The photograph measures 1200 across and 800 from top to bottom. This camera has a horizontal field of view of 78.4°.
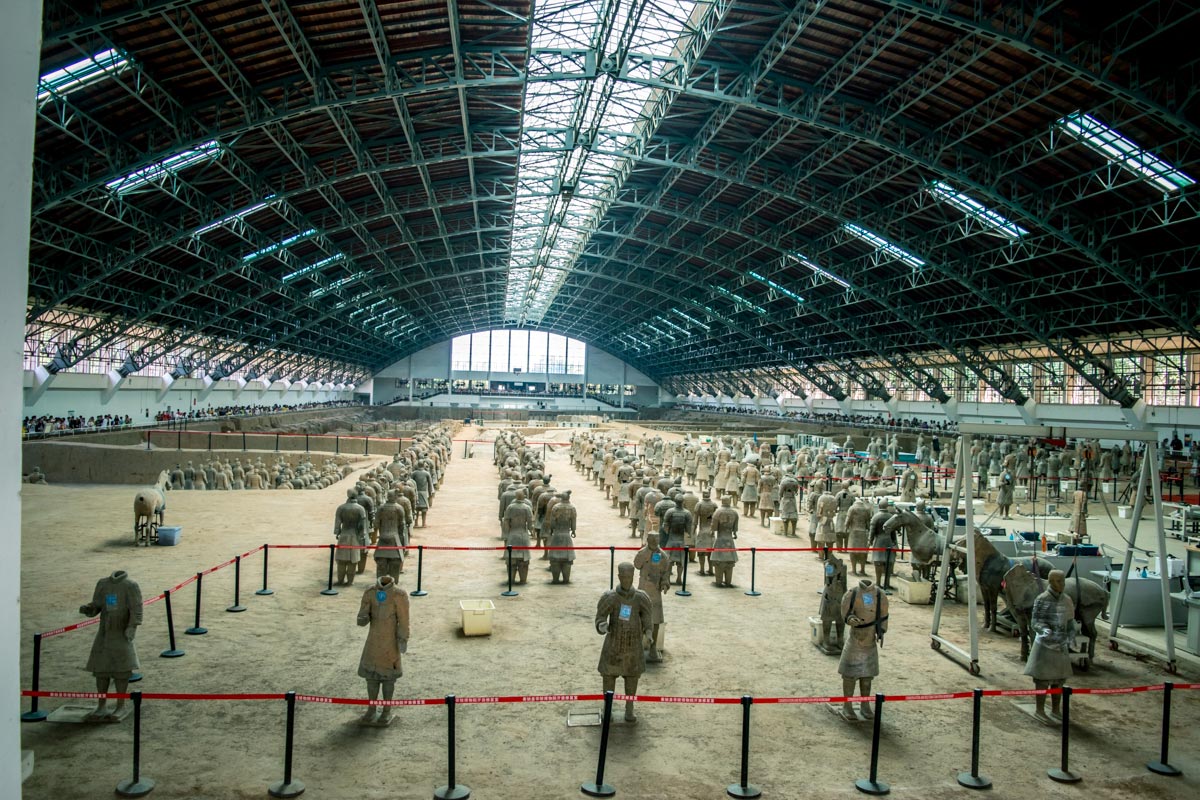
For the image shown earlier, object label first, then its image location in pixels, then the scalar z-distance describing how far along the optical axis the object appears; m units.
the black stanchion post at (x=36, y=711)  7.33
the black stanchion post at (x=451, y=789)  6.11
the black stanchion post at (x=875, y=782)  6.41
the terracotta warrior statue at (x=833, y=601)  9.52
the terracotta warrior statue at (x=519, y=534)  13.16
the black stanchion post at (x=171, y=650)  9.18
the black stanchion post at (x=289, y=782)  6.08
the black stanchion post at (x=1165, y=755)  6.77
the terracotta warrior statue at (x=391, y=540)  11.97
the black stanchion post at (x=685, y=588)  12.78
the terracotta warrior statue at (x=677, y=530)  13.12
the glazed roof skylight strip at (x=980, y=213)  26.16
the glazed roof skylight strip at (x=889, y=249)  32.44
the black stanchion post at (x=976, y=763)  6.55
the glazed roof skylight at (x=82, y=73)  16.58
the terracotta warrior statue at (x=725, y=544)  13.20
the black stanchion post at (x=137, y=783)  6.06
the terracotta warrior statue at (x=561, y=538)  13.50
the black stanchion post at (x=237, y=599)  11.00
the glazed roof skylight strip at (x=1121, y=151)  19.86
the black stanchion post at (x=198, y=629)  10.06
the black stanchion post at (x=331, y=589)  12.22
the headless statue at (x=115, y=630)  7.58
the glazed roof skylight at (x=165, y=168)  22.59
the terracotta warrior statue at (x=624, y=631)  7.58
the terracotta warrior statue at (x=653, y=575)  9.54
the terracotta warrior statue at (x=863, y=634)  7.87
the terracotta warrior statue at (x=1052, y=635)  7.77
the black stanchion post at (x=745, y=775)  6.27
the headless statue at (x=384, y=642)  7.50
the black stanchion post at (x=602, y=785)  6.23
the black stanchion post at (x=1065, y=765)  6.58
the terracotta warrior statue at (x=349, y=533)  12.80
